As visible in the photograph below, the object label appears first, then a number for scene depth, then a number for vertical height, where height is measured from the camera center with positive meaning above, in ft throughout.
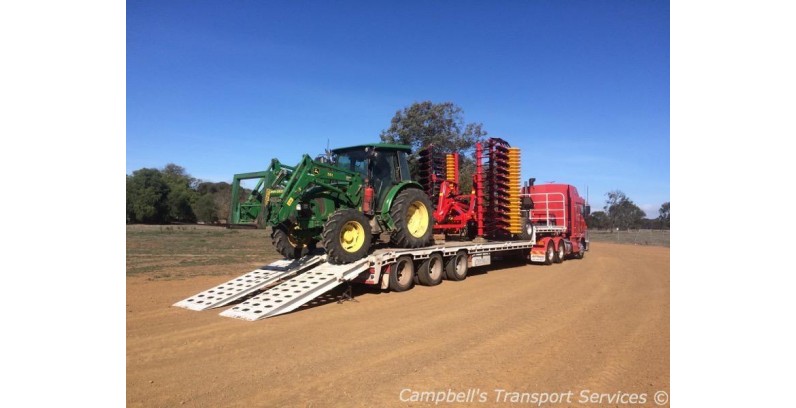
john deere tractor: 28.45 +0.62
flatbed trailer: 25.31 -4.24
